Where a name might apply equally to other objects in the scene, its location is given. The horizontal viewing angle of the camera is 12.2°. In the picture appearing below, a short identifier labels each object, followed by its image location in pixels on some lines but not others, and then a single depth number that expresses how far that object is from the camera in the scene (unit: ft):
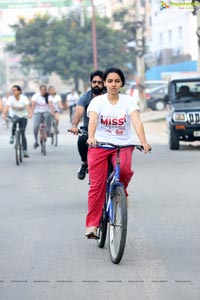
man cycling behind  37.77
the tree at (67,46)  232.73
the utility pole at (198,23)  105.40
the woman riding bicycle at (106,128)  28.60
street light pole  200.32
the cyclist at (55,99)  95.71
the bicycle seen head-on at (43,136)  73.97
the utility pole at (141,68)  176.39
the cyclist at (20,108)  66.80
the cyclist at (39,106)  76.43
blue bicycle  26.55
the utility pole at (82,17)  236.22
